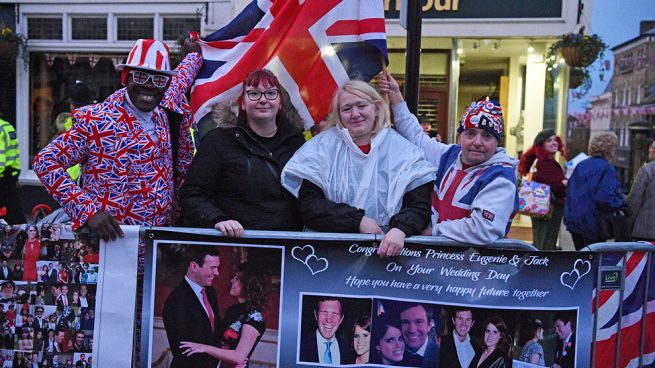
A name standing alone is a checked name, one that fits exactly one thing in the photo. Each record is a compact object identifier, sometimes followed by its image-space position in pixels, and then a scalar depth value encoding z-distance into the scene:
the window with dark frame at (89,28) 11.77
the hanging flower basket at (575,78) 10.23
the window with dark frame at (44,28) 11.95
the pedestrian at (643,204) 6.39
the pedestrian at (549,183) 8.04
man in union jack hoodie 2.92
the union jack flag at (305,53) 3.90
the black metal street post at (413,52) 3.83
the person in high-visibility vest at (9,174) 7.52
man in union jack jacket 3.11
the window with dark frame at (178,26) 11.27
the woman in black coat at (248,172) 3.20
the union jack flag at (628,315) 3.10
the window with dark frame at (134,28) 11.60
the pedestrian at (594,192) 6.52
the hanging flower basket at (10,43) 11.23
